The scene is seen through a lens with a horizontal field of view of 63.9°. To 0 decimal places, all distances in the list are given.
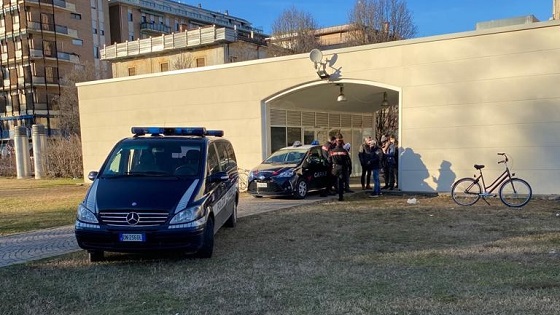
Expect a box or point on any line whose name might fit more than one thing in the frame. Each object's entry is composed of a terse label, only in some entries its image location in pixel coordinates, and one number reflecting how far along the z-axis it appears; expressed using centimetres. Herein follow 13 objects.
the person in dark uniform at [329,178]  1416
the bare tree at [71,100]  4716
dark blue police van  612
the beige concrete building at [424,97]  1209
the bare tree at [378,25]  2905
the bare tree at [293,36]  3569
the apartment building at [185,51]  4662
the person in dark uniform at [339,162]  1264
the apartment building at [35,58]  5838
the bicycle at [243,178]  1614
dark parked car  1298
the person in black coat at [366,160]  1381
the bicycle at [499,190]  1134
